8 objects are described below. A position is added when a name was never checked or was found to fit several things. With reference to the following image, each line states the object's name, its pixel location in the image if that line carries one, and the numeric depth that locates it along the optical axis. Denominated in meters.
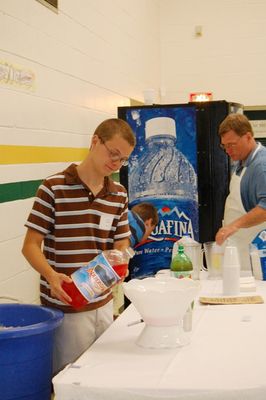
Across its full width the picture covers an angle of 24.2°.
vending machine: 4.85
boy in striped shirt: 2.49
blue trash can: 2.05
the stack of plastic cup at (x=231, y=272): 2.92
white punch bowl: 2.12
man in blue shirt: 4.02
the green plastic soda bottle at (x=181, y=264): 2.88
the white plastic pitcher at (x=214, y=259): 3.35
